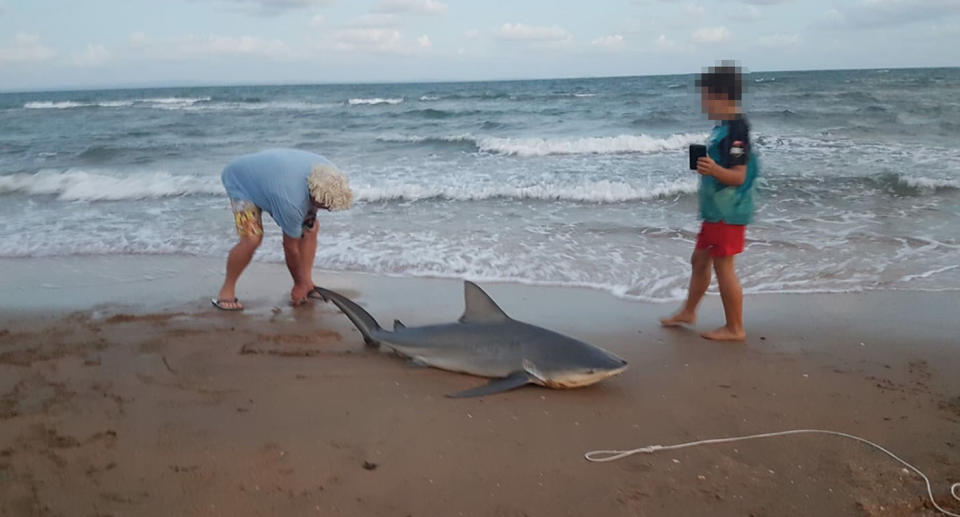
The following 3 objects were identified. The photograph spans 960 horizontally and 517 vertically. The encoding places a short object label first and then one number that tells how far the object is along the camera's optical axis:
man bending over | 4.83
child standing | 4.09
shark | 3.58
